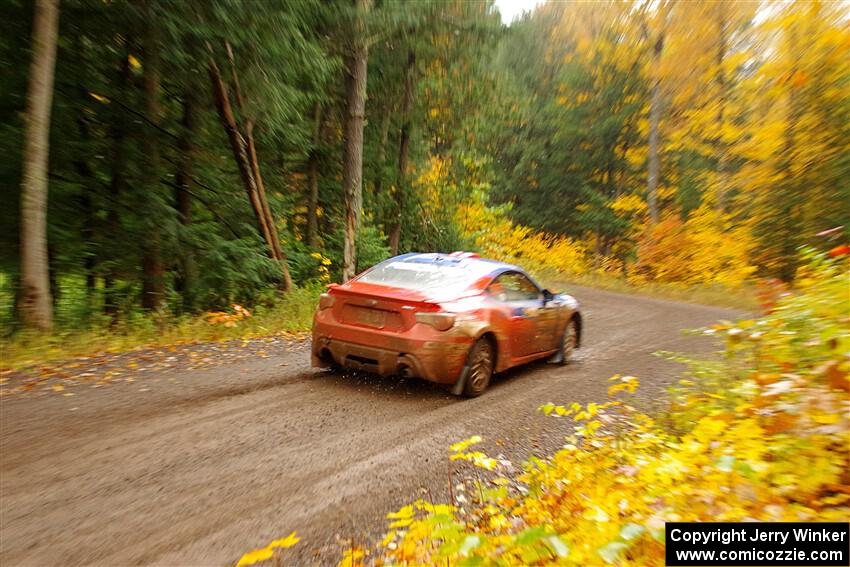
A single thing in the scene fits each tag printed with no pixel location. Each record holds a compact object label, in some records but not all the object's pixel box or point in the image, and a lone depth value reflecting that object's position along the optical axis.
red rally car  5.30
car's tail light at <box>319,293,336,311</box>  5.85
